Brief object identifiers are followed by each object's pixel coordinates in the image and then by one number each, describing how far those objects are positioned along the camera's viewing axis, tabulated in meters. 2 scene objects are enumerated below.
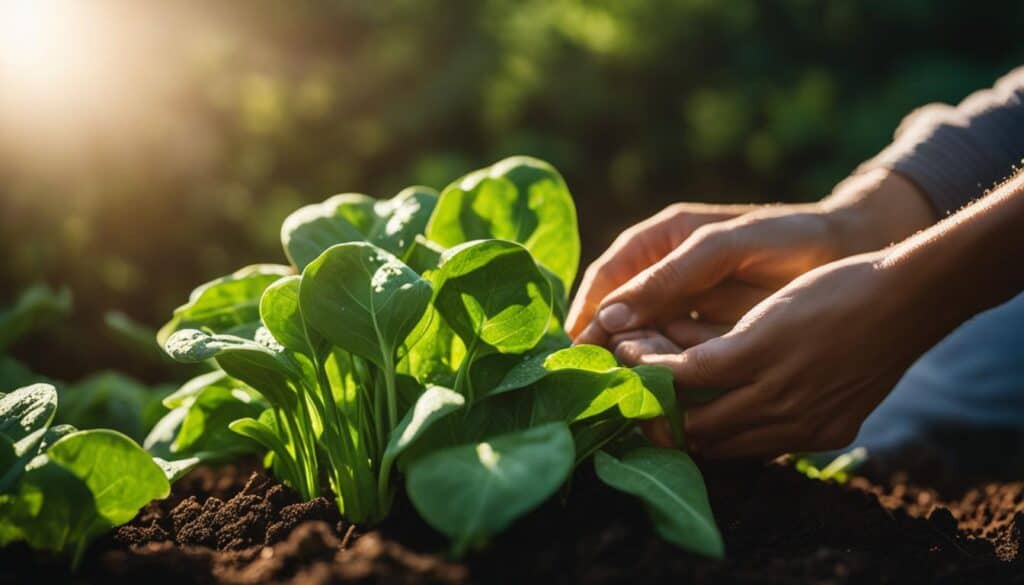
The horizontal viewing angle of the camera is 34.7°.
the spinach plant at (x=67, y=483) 0.58
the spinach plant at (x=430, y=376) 0.58
